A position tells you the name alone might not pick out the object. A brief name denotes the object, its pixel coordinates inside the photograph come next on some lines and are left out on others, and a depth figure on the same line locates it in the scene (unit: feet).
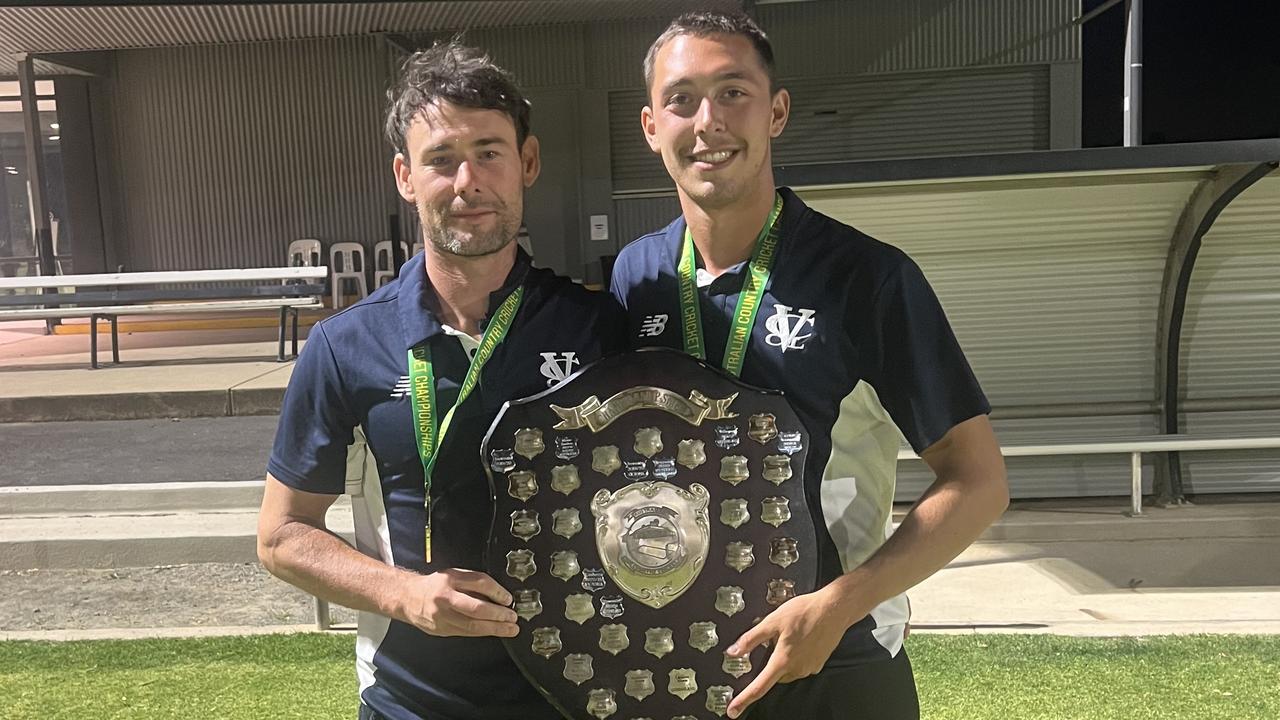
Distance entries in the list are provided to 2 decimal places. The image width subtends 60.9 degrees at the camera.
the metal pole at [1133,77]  19.79
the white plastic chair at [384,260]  53.01
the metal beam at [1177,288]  18.31
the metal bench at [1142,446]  18.81
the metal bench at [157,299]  34.83
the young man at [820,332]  5.35
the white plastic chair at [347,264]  53.06
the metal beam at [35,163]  50.06
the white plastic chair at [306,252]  53.72
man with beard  5.32
